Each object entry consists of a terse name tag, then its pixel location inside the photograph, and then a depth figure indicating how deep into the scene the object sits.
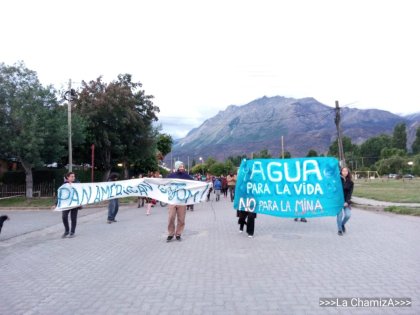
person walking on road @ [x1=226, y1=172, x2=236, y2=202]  21.31
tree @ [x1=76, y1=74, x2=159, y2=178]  30.47
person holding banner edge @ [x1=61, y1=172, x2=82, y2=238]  10.98
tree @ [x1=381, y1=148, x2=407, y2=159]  112.54
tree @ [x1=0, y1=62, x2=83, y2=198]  22.91
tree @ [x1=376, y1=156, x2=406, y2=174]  91.74
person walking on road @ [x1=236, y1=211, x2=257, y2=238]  10.17
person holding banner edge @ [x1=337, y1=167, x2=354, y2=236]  10.32
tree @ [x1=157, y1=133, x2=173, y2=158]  61.78
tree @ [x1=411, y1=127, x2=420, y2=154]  131.50
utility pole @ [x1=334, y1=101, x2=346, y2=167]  29.38
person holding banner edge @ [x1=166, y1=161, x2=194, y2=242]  9.76
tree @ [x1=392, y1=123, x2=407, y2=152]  135.50
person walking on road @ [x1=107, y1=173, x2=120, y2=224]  14.21
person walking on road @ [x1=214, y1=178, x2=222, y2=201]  26.84
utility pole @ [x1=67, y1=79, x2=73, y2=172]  23.31
